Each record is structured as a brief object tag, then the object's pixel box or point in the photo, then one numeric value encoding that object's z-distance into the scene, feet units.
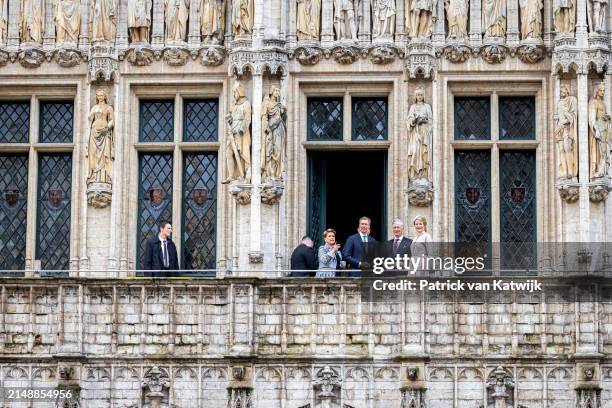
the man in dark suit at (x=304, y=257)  114.62
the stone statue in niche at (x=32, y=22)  126.72
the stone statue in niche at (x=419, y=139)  122.93
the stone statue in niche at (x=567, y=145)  121.39
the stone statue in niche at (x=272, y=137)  122.72
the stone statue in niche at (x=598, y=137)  120.98
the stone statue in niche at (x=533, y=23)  124.36
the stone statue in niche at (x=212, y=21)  125.59
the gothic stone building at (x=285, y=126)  122.52
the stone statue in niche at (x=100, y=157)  123.85
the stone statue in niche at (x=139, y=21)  125.90
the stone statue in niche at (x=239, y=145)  122.52
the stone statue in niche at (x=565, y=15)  122.93
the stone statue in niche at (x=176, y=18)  126.00
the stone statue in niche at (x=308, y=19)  125.18
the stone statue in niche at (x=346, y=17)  125.08
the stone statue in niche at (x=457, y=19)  124.67
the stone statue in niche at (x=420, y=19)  124.57
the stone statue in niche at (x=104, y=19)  125.80
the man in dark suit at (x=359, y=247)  112.37
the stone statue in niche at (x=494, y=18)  124.77
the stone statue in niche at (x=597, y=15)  122.62
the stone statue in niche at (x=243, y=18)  123.95
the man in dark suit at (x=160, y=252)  115.55
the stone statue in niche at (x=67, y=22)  126.31
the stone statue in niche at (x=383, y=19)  124.98
